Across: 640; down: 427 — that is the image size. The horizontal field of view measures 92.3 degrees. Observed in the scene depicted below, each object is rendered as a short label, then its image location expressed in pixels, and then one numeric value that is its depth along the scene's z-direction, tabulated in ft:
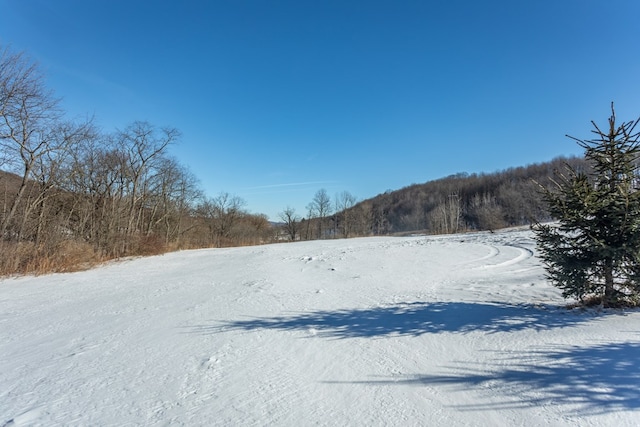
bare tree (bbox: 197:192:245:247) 137.69
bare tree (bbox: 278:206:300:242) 176.45
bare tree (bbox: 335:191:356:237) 168.55
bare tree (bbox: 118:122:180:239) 58.65
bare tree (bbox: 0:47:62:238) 32.55
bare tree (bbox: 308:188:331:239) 179.22
